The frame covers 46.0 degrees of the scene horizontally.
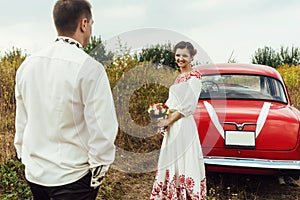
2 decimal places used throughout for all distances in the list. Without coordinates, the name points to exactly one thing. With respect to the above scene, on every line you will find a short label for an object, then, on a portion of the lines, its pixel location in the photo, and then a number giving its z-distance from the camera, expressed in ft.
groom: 5.70
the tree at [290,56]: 81.76
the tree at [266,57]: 84.17
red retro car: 13.60
